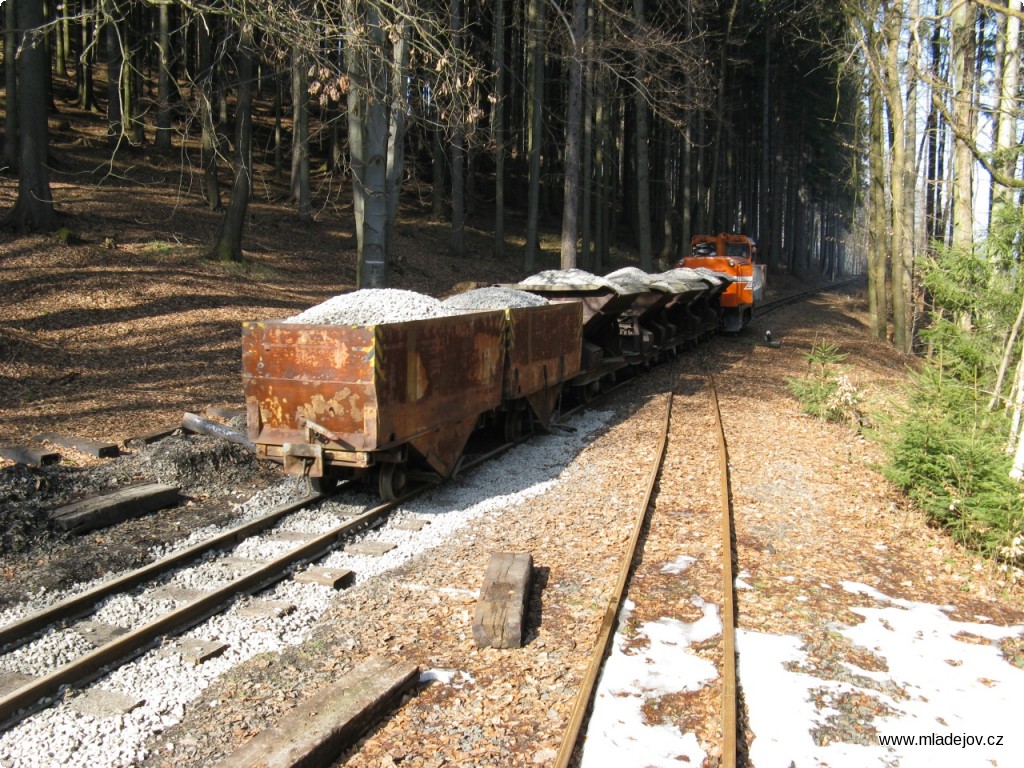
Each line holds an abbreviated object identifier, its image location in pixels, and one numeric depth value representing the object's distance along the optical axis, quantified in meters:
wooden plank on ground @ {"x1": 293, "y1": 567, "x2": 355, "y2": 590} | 6.19
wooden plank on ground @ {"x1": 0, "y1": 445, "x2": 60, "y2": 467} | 8.41
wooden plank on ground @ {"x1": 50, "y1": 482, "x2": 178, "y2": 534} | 6.95
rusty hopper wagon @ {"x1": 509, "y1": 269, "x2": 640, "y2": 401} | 13.75
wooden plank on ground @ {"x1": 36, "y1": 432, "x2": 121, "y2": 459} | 8.85
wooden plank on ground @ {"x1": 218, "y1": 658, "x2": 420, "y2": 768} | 3.80
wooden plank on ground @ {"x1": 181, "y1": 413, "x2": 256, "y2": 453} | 9.37
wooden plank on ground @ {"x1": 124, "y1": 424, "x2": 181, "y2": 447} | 9.36
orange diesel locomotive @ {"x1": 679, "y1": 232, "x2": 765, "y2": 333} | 24.75
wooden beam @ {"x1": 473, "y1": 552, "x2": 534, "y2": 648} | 5.25
